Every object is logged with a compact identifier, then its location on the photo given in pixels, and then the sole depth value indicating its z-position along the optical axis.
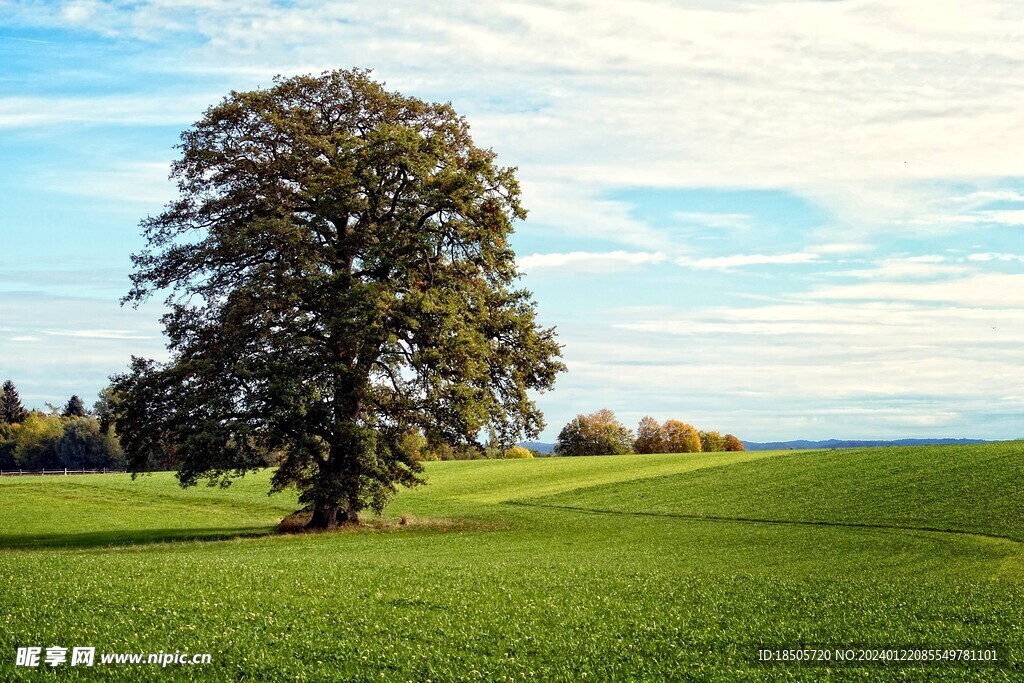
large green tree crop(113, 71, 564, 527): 42.91
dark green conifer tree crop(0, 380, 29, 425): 168.62
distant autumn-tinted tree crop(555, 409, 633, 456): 148.00
